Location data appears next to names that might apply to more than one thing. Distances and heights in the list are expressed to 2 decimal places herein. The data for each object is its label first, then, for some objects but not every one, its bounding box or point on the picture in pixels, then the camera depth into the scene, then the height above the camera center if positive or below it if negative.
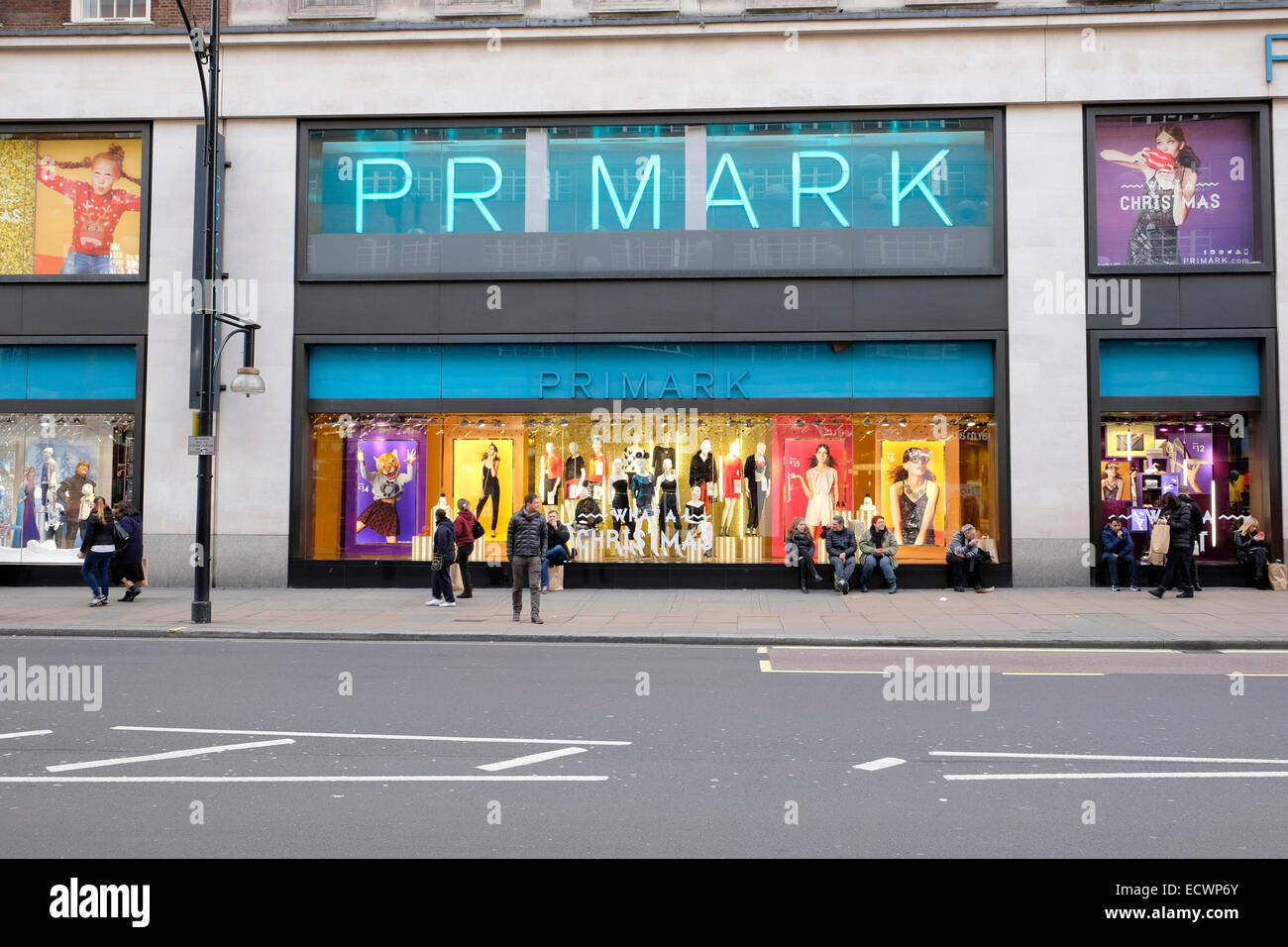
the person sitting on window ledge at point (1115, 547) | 18.66 -0.63
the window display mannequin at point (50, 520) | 20.41 -0.16
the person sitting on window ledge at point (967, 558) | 18.78 -0.84
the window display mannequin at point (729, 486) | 19.86 +0.50
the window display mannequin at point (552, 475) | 20.00 +0.72
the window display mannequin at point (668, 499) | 19.88 +0.25
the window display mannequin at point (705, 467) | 19.89 +0.89
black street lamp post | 14.71 +2.36
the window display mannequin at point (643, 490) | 19.89 +0.42
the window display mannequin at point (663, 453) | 19.92 +1.16
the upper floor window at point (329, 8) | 20.22 +9.99
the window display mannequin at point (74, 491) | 20.44 +0.42
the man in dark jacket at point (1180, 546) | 17.23 -0.57
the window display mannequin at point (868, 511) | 19.75 +0.02
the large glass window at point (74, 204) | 20.64 +6.24
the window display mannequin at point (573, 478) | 19.98 +0.66
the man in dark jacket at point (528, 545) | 14.79 -0.47
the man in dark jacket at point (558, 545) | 18.58 -0.60
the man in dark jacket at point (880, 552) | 19.02 -0.74
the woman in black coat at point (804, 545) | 18.92 -0.60
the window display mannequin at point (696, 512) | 19.86 +0.00
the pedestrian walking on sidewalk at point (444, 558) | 17.17 -0.77
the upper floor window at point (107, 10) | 20.70 +10.17
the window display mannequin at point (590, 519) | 19.97 -0.13
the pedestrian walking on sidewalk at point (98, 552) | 17.11 -0.66
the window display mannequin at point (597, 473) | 19.95 +0.77
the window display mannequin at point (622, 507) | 19.92 +0.10
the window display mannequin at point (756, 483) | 19.83 +0.56
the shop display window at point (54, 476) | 20.39 +0.72
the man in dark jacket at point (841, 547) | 18.73 -0.64
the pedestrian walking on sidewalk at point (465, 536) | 17.94 -0.42
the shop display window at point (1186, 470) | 19.38 +0.81
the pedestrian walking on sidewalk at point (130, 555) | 17.41 -0.72
